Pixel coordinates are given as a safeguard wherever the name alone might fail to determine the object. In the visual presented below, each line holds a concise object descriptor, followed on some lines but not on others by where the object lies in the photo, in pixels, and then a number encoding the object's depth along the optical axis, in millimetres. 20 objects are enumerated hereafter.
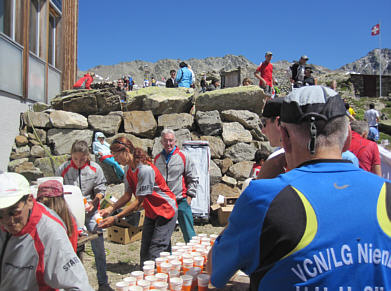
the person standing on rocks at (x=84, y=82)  10844
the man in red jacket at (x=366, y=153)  3846
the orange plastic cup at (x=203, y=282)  2024
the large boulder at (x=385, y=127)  18231
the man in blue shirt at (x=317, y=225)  1024
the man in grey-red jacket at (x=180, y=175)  4648
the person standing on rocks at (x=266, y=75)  9547
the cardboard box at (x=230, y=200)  7314
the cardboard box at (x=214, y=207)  7195
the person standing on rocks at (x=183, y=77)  11039
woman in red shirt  3641
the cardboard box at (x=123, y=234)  5918
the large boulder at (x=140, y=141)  8555
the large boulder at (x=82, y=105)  9266
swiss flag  37375
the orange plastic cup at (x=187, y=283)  2102
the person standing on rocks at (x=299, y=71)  8133
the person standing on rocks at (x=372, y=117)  11938
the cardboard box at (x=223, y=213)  6917
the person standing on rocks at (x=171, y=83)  11704
